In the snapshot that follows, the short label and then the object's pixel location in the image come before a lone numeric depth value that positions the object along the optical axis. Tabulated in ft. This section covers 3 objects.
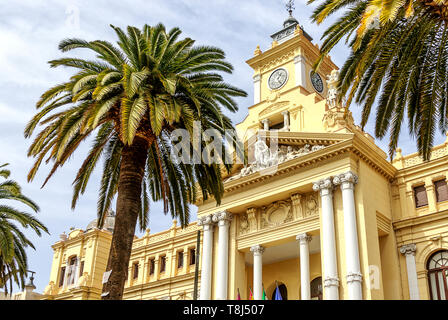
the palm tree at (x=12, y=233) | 88.69
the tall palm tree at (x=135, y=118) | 56.49
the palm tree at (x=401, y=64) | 49.03
